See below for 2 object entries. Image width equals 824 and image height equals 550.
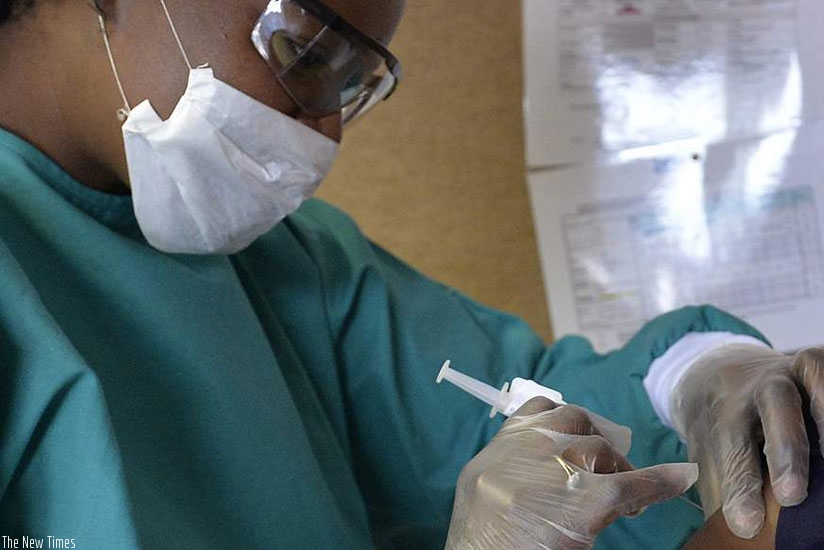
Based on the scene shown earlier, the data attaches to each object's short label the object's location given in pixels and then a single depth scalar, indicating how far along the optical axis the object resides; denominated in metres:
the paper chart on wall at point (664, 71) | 1.29
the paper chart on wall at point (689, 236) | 1.31
